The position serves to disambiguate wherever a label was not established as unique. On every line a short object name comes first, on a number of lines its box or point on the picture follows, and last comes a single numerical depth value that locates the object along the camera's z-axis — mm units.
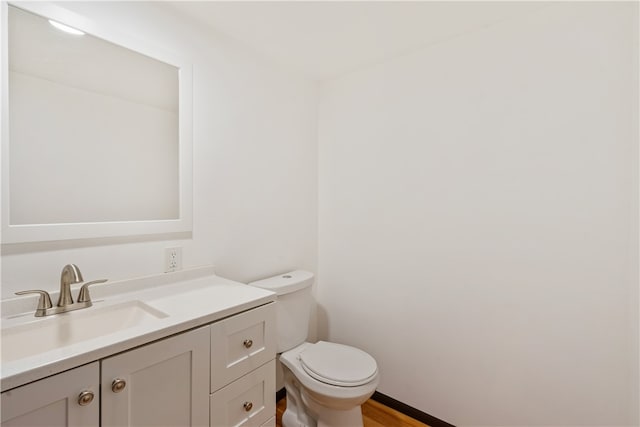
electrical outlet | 1380
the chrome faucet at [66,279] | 1029
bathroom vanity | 722
